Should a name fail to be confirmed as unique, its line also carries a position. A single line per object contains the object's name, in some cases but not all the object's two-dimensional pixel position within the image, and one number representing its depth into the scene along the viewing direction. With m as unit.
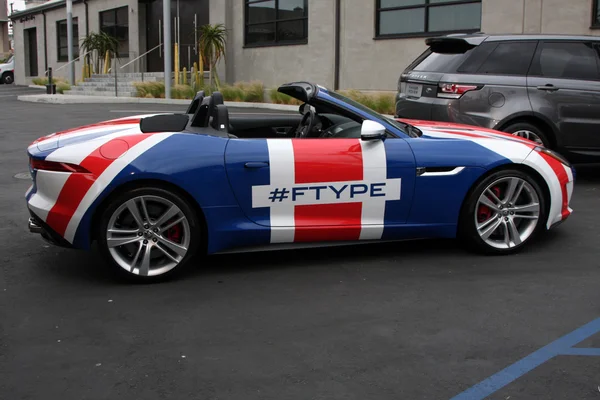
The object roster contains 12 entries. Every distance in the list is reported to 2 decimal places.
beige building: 16.38
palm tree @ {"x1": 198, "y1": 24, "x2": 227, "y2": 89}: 24.75
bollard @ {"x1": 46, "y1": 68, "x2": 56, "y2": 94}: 29.36
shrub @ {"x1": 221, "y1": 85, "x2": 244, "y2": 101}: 23.38
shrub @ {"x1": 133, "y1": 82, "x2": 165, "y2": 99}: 25.92
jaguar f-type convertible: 4.94
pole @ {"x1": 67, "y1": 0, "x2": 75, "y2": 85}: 32.34
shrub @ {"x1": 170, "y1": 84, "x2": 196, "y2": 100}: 24.83
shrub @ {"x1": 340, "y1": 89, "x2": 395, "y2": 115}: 18.03
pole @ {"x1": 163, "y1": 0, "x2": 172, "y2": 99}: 24.38
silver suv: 8.53
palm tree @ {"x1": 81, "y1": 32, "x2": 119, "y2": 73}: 31.00
